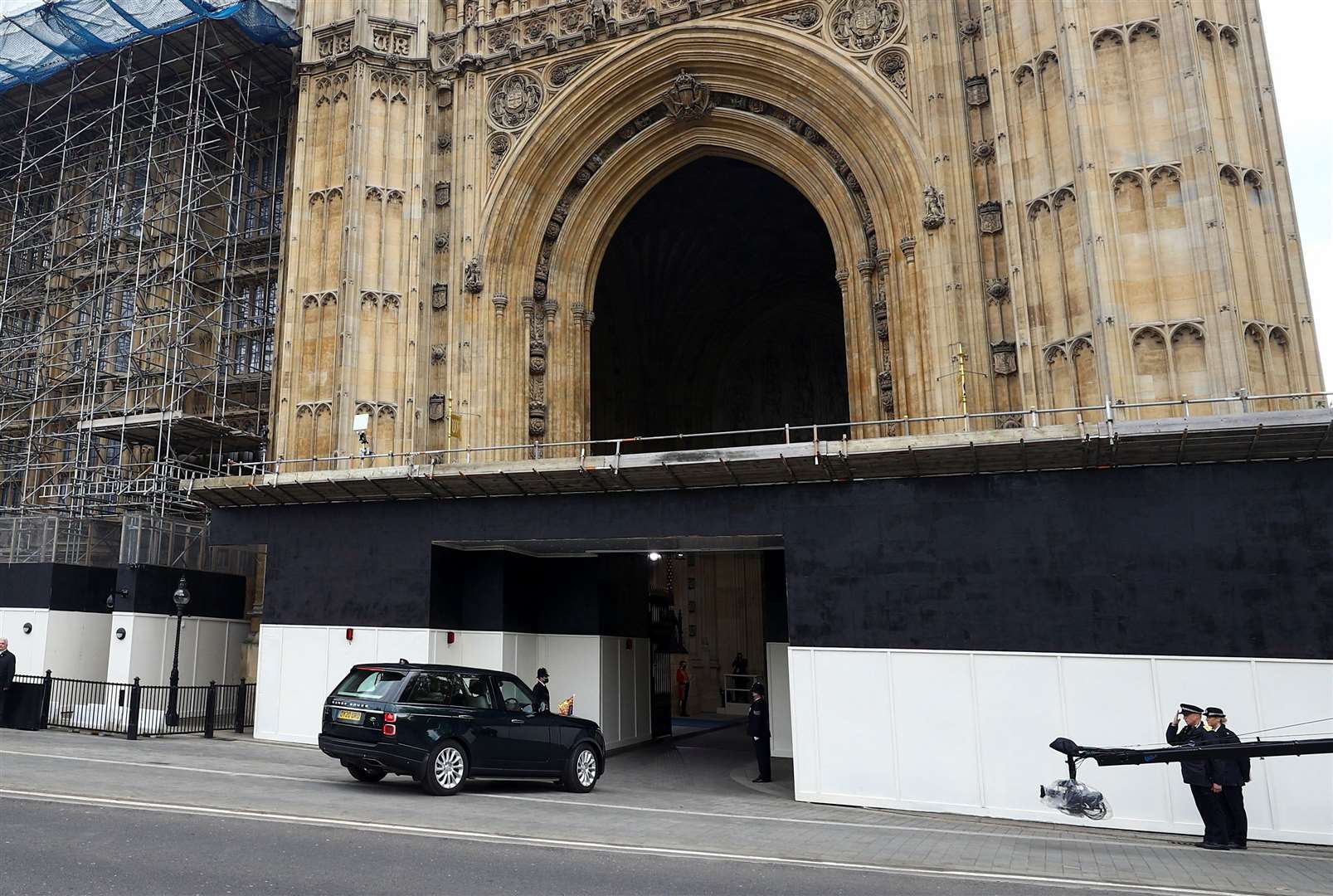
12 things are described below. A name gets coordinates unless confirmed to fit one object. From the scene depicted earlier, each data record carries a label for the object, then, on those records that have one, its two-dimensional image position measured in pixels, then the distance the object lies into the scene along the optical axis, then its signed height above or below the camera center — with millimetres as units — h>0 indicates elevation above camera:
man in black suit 17812 -344
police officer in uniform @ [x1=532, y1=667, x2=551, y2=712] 12703 -856
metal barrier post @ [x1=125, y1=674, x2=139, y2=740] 17422 -1278
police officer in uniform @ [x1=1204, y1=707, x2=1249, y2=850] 10008 -1707
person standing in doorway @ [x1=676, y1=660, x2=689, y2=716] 29212 -1658
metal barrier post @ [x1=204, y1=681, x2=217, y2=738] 18469 -1275
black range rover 11164 -1109
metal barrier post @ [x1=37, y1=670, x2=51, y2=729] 18703 -981
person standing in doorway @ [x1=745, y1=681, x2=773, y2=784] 15164 -1622
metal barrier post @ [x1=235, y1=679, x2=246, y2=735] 19469 -1334
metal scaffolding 27547 +12054
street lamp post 18953 -496
